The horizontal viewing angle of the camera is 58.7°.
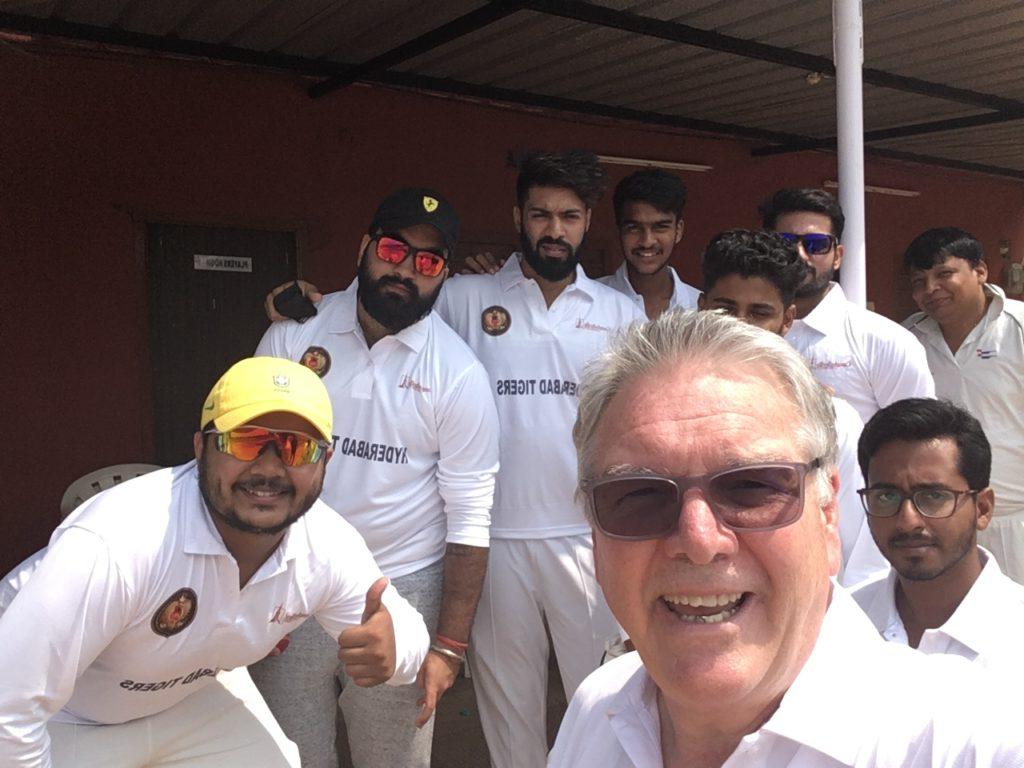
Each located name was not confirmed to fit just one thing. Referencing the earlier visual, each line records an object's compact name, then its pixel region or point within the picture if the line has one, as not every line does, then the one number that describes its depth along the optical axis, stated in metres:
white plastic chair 4.68
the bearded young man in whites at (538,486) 3.23
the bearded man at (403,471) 2.95
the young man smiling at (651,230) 3.56
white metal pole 3.15
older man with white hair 1.11
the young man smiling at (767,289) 2.52
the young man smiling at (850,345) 3.04
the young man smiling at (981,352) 4.02
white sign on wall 5.39
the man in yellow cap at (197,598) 2.06
